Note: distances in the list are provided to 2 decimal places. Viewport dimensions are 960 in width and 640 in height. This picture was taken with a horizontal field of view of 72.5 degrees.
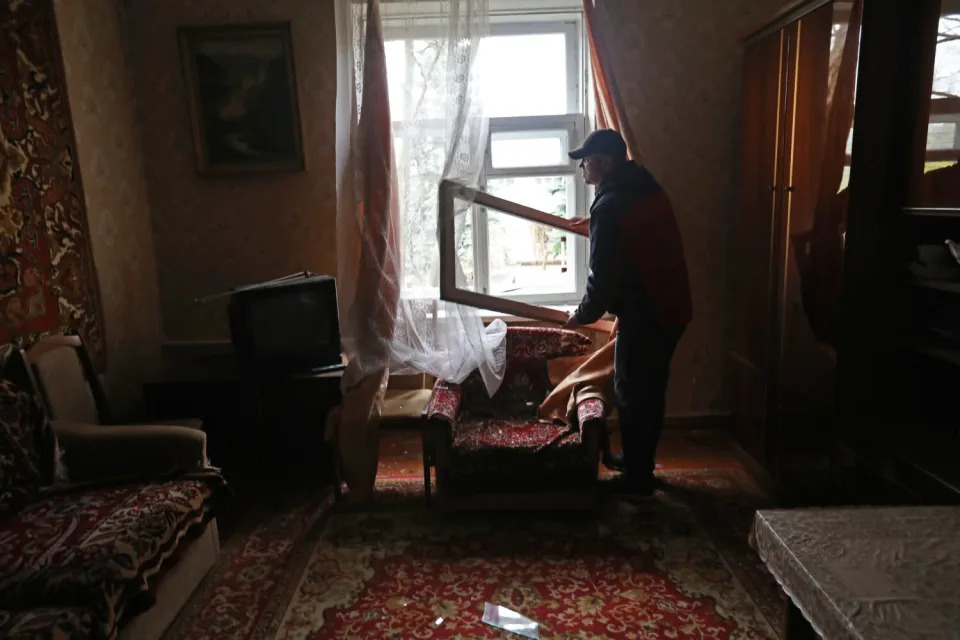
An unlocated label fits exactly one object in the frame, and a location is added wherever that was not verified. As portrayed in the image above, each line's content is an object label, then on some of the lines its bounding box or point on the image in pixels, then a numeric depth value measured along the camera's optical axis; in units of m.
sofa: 1.66
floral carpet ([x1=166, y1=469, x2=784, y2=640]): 2.09
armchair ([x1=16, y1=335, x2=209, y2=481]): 2.33
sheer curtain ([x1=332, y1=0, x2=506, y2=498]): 2.78
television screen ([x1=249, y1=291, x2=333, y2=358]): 2.99
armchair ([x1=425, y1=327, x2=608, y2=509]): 2.58
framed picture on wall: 3.33
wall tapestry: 2.53
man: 2.63
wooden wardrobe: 2.50
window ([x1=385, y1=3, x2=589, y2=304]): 3.57
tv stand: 2.99
